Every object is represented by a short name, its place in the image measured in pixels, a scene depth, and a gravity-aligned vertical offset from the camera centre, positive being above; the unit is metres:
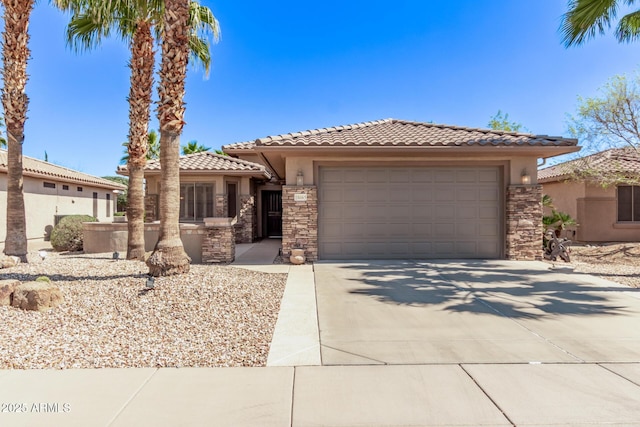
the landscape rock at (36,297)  5.17 -1.24
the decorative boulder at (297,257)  9.85 -1.18
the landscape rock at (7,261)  8.35 -1.13
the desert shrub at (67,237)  12.70 -0.77
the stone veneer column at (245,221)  15.88 -0.22
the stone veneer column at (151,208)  15.40 +0.38
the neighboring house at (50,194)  16.92 +1.28
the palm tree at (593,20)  8.34 +5.04
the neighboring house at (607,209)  14.99 +0.33
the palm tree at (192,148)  28.23 +5.76
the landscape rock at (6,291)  5.27 -1.17
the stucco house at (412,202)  10.20 +0.44
